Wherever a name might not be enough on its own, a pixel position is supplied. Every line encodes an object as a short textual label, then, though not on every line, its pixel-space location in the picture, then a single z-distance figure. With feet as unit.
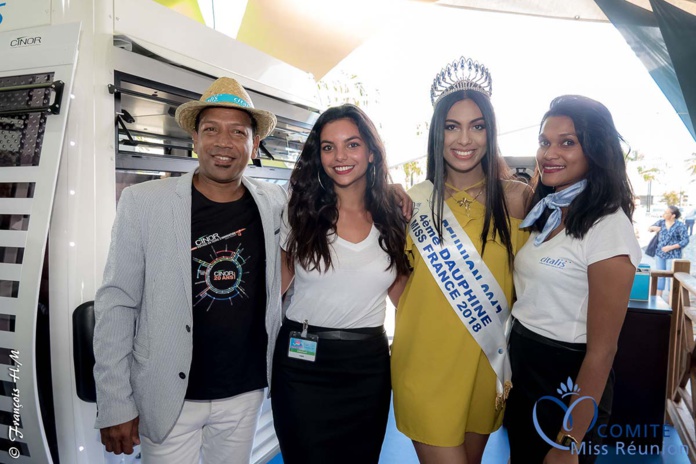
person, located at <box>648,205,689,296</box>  21.03
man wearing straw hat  4.95
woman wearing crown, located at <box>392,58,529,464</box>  5.61
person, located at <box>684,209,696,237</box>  21.59
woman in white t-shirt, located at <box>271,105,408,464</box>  5.54
